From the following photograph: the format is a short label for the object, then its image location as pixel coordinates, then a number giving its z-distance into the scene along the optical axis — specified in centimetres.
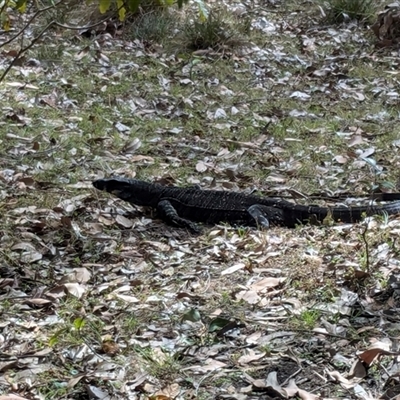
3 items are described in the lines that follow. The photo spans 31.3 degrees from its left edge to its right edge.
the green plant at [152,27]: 1041
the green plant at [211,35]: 1021
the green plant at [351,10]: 1138
